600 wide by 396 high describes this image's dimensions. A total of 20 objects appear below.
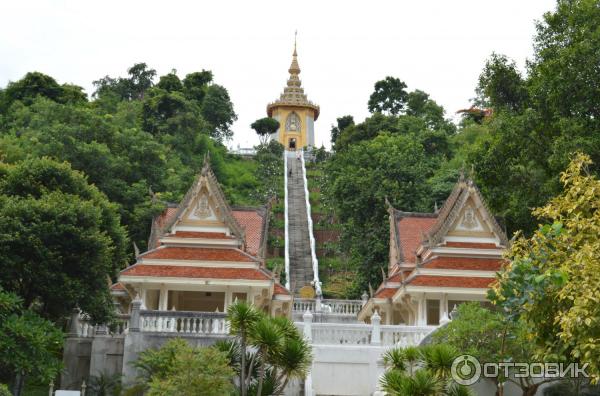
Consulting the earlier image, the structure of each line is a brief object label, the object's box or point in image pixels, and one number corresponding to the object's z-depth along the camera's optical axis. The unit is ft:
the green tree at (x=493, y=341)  57.72
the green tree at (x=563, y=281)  43.98
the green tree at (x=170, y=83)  242.78
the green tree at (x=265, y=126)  268.21
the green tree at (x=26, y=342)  60.75
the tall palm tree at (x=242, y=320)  56.18
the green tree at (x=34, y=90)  205.67
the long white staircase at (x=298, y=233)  156.46
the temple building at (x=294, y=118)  285.64
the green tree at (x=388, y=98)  253.06
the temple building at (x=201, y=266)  92.73
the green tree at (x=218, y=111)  255.70
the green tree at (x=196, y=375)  52.11
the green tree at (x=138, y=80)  278.87
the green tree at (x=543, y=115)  91.97
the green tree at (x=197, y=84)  252.21
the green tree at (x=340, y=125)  254.14
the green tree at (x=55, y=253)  68.59
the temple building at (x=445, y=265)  97.60
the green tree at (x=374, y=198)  131.64
